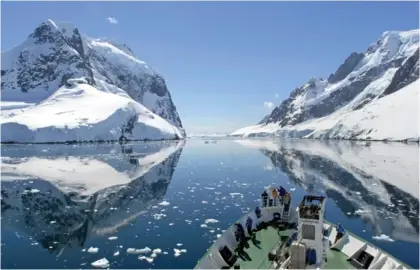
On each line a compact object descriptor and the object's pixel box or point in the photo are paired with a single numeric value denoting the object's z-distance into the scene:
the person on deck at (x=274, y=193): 32.25
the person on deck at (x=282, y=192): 33.15
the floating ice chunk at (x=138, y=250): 28.47
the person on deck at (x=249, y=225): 28.43
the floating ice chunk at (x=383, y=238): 31.85
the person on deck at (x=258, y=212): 31.16
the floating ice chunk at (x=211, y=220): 37.31
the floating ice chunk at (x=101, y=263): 25.64
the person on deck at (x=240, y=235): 26.08
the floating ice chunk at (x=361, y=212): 41.62
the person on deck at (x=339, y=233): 25.78
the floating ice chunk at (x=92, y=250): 28.98
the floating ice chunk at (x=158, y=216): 39.72
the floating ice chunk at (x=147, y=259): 26.55
